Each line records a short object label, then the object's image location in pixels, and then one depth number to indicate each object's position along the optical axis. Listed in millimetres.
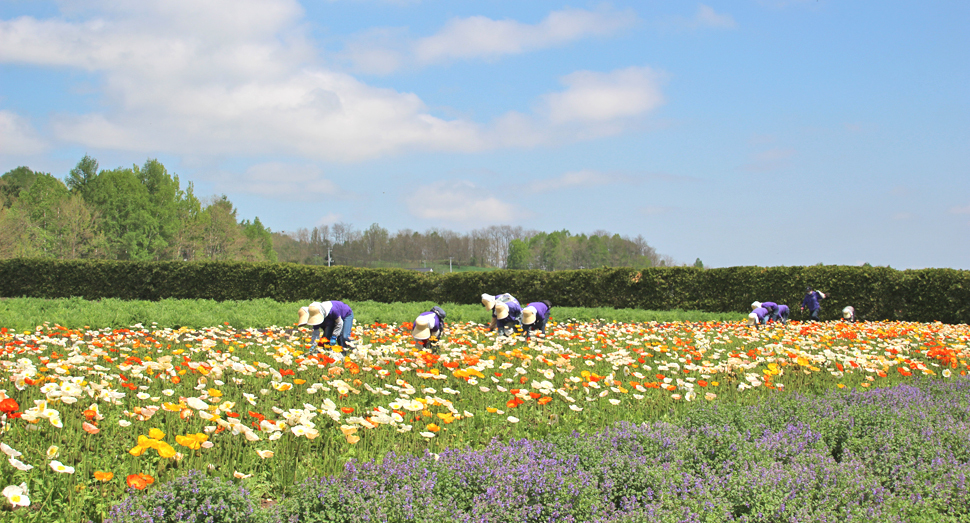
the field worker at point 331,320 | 7730
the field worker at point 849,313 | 15797
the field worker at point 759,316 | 12419
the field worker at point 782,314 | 14891
